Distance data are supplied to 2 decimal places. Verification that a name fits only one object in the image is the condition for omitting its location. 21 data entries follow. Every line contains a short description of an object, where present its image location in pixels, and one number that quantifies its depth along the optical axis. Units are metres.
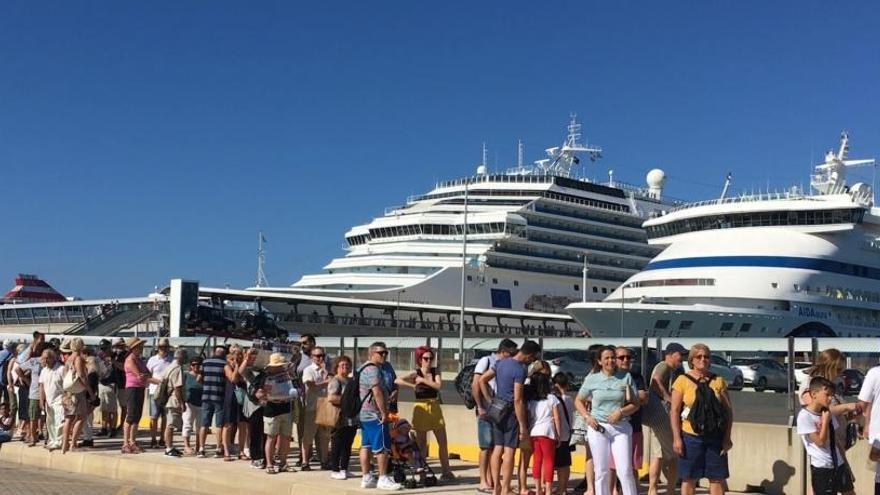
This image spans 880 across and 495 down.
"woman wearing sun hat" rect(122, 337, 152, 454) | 12.55
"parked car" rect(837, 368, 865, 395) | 12.96
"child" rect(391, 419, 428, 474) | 9.84
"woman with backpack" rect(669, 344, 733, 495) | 7.26
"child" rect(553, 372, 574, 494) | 8.85
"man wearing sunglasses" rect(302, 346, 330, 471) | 10.84
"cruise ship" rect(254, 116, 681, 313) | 72.12
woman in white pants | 7.72
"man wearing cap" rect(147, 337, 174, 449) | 12.91
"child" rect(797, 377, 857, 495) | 7.01
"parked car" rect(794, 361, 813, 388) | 12.35
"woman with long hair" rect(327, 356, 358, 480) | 10.05
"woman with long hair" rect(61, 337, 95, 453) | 12.20
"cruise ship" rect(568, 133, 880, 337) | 48.38
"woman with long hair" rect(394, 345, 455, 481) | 10.09
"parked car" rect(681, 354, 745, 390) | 20.39
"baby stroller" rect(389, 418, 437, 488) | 9.75
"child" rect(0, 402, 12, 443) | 14.97
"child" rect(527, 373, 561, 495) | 8.59
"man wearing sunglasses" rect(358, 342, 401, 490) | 9.46
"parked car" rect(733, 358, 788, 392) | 18.97
